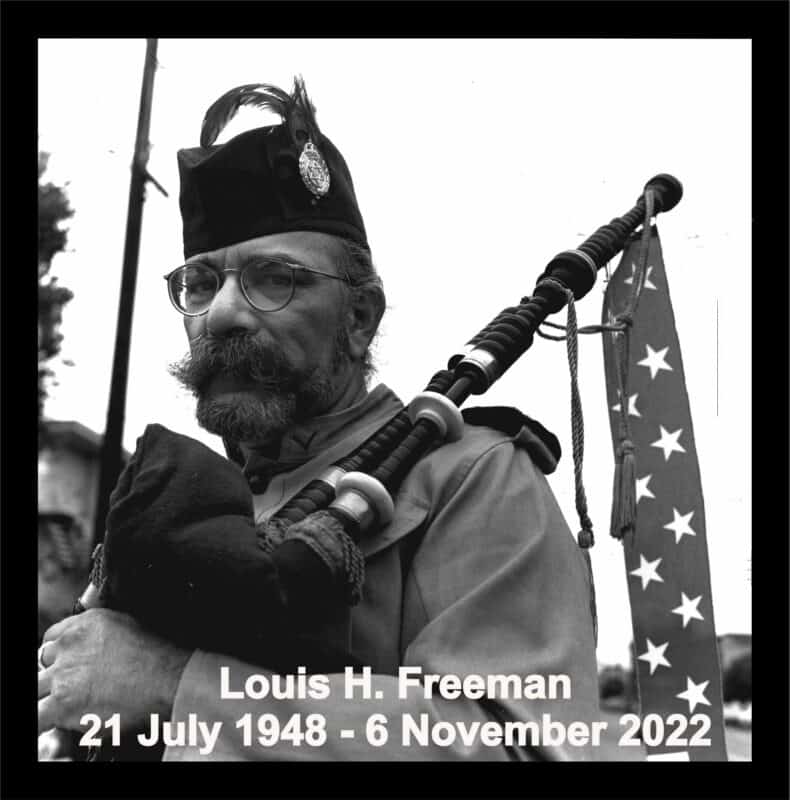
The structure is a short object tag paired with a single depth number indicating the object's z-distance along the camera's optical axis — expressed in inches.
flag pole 111.3
